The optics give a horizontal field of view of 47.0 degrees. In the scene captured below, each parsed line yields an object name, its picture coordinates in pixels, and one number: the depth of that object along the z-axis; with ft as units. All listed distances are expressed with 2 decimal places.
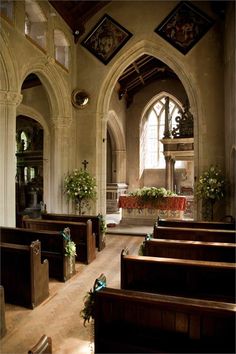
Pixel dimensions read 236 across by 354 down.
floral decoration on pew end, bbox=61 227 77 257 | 13.89
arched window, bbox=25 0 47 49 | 22.63
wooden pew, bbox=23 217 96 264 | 16.87
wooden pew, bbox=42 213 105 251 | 19.77
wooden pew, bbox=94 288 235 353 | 5.56
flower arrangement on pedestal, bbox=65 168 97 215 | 25.35
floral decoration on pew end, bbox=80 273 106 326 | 6.73
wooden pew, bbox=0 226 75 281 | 13.89
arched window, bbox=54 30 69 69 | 26.61
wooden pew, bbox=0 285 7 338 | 9.05
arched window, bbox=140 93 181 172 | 47.52
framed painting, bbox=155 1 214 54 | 25.23
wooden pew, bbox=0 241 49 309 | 10.94
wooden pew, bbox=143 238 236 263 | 11.14
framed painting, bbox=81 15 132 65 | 26.94
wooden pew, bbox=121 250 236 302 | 8.53
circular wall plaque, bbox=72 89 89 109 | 27.55
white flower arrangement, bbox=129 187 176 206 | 27.40
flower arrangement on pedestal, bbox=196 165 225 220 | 22.33
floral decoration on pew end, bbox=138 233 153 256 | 11.33
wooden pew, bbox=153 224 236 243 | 13.58
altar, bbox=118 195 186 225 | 27.04
